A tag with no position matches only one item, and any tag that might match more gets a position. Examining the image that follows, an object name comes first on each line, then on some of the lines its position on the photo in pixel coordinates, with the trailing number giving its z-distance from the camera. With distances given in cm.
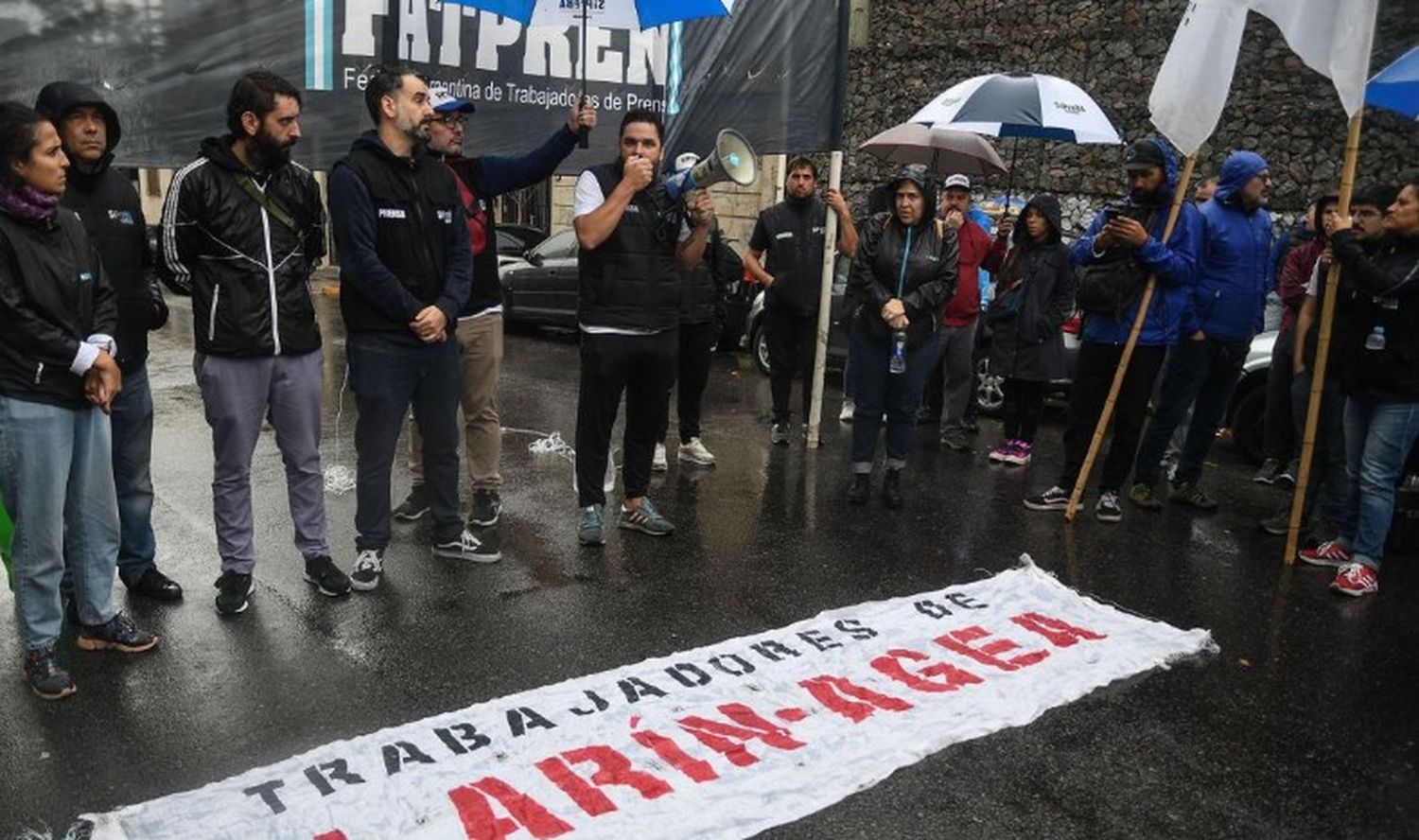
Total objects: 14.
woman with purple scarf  345
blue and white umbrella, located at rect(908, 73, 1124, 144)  849
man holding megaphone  503
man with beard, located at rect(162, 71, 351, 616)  414
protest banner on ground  307
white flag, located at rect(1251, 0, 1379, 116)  532
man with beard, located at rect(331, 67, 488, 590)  444
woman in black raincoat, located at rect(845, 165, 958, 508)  616
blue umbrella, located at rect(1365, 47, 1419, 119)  669
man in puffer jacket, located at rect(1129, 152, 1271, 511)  624
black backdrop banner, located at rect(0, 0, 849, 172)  499
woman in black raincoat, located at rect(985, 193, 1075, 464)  741
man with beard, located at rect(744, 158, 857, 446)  773
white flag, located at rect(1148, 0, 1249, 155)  562
